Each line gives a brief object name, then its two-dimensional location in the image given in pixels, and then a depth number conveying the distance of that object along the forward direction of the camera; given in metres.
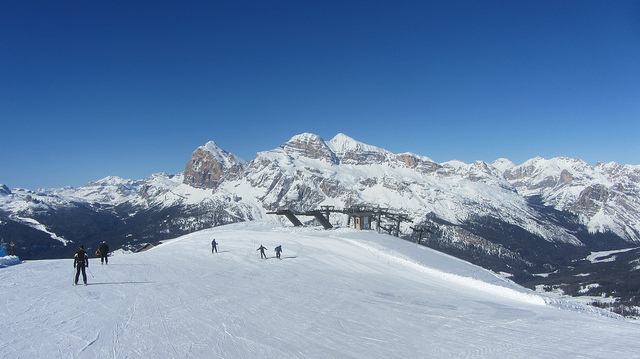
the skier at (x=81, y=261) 15.27
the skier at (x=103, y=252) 21.64
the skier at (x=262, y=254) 28.70
